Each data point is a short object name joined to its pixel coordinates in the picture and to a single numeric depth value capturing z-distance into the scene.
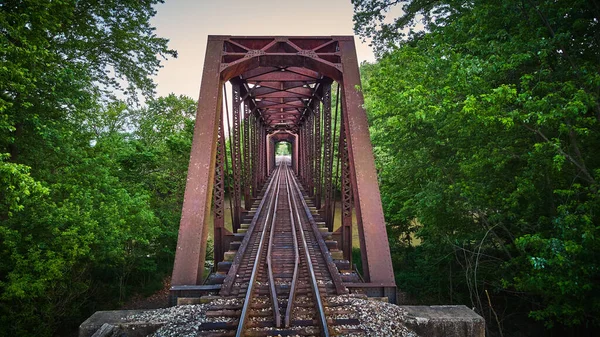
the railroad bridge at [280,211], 4.92
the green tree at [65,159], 6.73
